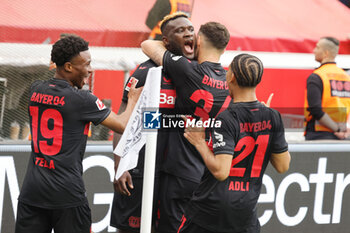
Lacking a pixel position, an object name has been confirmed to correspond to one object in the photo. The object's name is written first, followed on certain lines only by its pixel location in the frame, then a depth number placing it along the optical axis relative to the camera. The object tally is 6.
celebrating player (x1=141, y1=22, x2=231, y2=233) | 8.89
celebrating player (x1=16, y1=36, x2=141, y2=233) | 7.64
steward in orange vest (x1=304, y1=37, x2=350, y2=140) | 13.53
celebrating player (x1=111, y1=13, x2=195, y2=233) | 9.05
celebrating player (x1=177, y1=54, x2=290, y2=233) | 7.21
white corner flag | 7.70
